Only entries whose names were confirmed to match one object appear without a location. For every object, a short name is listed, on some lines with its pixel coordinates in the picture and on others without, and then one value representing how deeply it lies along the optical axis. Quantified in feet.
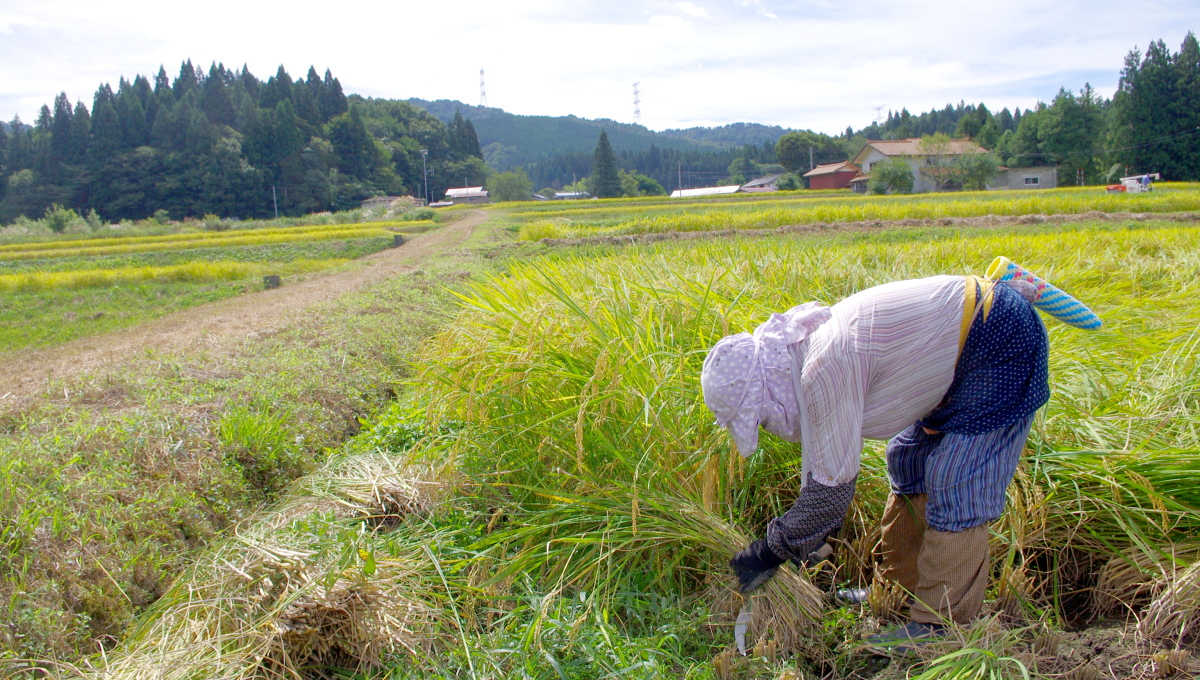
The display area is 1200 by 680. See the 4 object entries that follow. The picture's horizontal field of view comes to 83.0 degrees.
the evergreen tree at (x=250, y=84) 254.59
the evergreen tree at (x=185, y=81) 251.87
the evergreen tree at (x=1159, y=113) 148.25
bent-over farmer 5.70
